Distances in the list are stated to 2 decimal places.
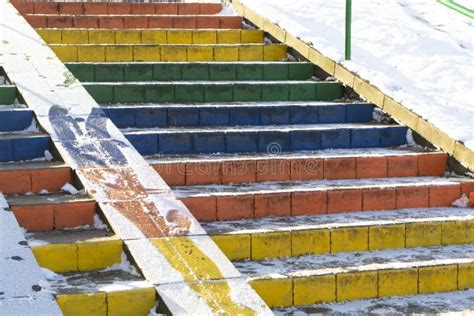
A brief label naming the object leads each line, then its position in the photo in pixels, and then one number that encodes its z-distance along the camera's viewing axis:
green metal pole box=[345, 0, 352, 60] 12.75
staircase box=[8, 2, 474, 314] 7.54
